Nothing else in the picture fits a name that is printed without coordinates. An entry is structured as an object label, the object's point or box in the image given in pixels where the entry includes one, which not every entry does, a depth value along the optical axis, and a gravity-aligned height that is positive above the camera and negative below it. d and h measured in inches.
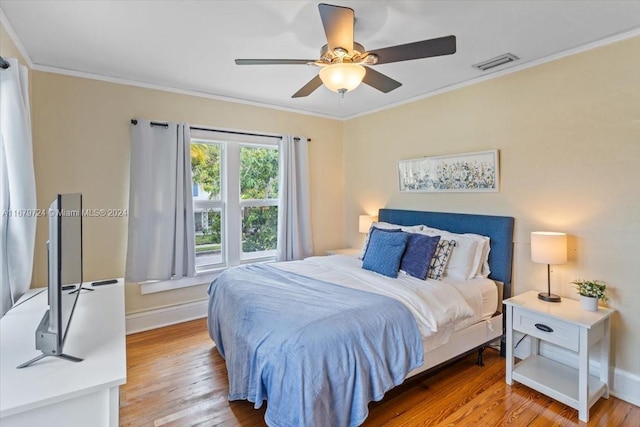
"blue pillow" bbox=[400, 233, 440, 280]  107.3 -16.1
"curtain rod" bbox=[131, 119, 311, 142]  128.0 +35.7
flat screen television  45.6 -11.3
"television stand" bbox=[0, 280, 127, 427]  40.9 -23.5
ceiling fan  66.0 +35.1
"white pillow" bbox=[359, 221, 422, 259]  133.7 -8.5
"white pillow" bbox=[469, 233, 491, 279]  115.4 -18.2
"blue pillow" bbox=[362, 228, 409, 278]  109.6 -15.9
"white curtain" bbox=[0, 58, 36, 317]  78.8 +5.3
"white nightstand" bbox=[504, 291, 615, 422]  82.0 -36.3
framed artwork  121.0 +14.1
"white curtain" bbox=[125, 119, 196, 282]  128.3 +1.5
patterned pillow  108.6 -17.6
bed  65.1 -29.0
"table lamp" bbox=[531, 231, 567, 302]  95.0 -12.5
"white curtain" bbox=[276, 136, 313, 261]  165.2 +2.6
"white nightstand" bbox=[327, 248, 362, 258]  169.9 -23.8
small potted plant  89.4 -24.5
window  149.6 +4.1
